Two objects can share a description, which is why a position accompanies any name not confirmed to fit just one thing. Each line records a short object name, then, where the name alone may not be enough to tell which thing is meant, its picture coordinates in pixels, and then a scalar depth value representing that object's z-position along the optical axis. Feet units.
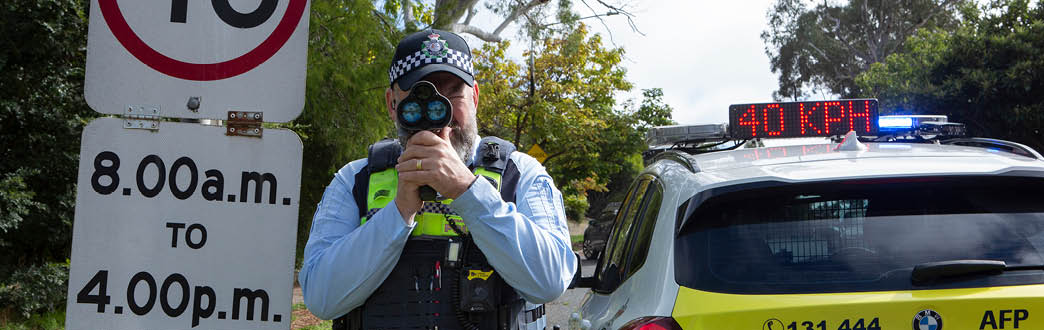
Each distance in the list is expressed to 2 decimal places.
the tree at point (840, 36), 130.74
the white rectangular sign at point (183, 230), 6.58
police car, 6.98
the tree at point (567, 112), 79.61
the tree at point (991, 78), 71.10
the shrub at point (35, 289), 26.43
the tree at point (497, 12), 39.27
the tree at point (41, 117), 28.12
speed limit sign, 6.79
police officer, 6.26
